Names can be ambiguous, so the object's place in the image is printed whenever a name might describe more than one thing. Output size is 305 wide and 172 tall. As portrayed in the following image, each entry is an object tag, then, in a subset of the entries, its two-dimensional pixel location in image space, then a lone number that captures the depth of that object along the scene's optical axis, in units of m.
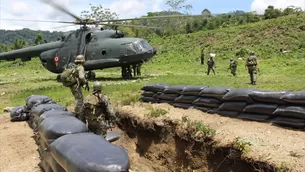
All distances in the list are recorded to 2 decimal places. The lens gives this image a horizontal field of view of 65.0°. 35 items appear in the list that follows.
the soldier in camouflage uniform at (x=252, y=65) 9.07
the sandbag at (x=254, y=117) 4.87
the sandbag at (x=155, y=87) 7.09
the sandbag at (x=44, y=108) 5.32
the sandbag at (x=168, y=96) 6.72
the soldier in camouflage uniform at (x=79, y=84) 6.00
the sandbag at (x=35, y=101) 6.54
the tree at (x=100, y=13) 36.54
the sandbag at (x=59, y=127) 3.47
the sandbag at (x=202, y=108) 5.94
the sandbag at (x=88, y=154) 2.44
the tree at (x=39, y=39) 51.80
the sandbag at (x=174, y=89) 6.53
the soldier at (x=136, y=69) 12.90
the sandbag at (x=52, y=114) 4.37
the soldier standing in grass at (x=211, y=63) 13.59
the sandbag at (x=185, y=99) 6.26
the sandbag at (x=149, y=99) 7.27
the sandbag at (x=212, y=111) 5.74
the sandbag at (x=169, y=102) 6.80
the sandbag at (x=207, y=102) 5.72
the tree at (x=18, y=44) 47.55
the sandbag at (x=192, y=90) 6.06
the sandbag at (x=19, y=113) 7.18
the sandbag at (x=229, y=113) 5.34
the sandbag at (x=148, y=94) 7.34
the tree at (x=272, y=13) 26.33
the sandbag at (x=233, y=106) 5.19
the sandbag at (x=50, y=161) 3.26
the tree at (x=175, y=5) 44.99
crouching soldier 4.46
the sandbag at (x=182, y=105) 6.39
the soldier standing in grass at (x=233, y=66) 12.71
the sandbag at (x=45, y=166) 3.74
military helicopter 11.63
